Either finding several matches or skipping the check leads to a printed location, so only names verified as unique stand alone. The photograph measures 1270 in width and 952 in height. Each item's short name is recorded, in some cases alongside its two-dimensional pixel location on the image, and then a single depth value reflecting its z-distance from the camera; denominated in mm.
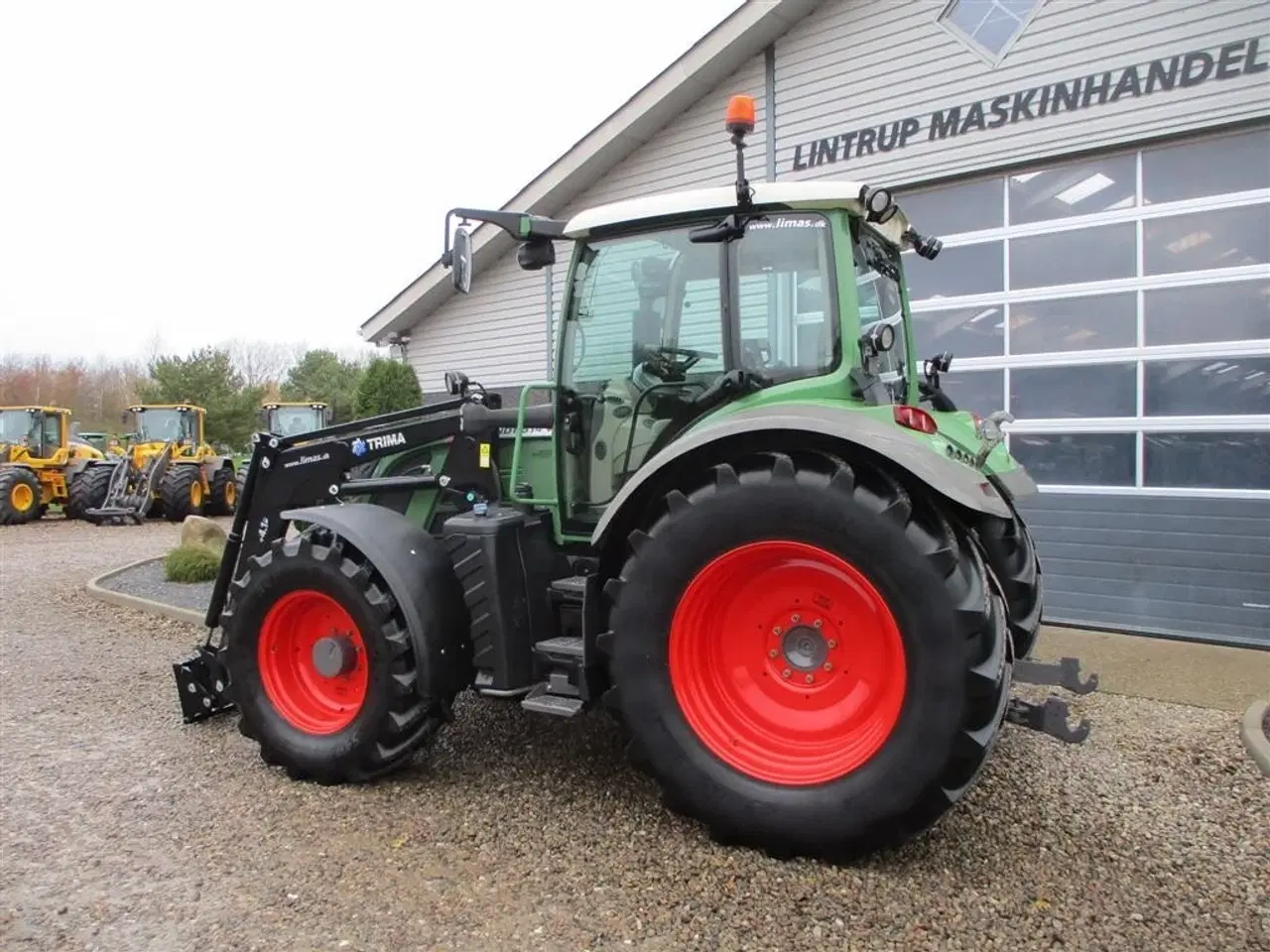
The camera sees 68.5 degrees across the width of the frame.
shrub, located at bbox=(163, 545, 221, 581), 9234
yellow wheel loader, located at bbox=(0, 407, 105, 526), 17516
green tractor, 2943
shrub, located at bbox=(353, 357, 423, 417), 11570
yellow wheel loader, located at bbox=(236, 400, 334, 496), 20422
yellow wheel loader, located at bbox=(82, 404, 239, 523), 17281
